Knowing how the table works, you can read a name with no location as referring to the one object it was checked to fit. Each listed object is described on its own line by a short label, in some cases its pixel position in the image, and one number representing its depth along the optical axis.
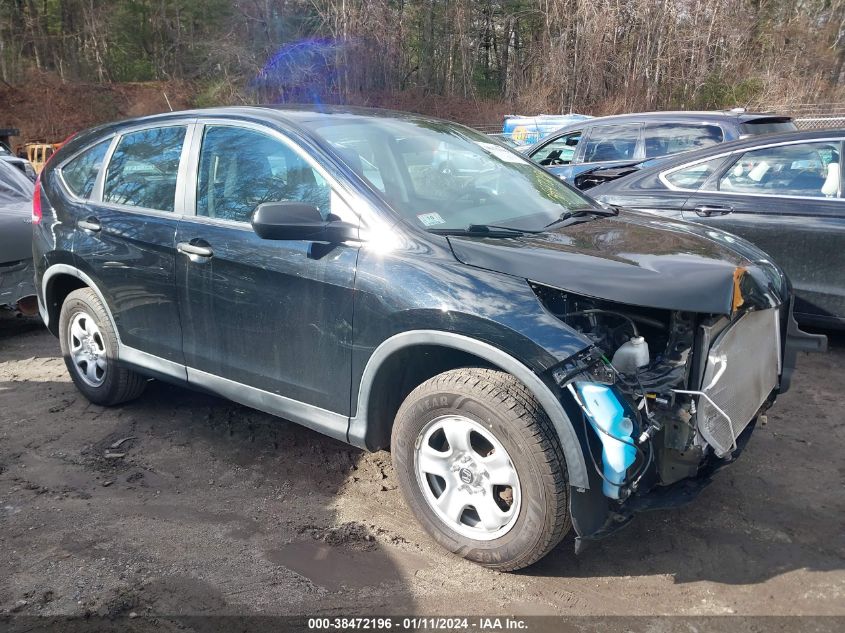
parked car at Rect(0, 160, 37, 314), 6.04
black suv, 2.64
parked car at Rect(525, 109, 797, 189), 7.76
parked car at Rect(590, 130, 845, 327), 4.98
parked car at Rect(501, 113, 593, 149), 16.45
